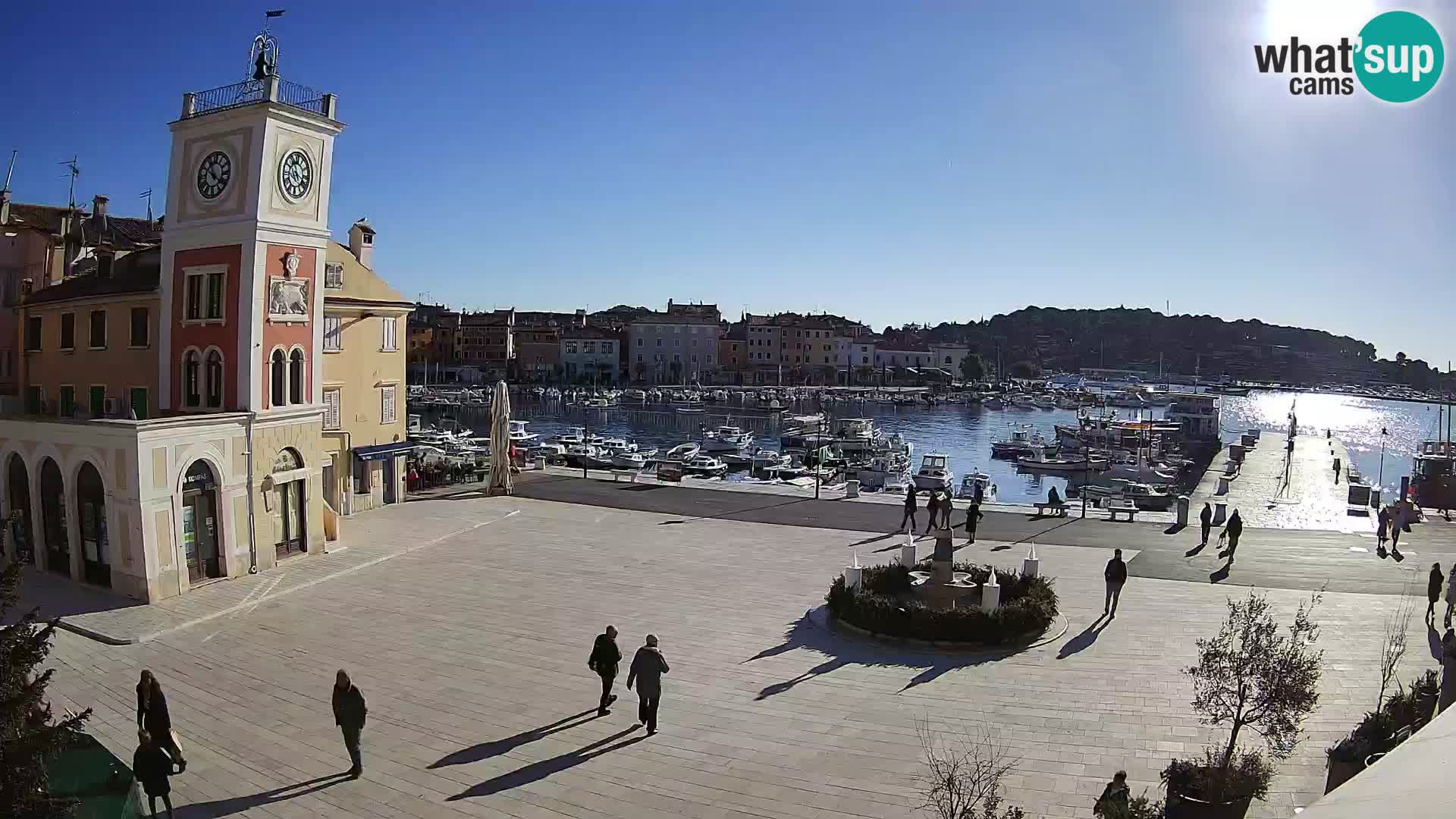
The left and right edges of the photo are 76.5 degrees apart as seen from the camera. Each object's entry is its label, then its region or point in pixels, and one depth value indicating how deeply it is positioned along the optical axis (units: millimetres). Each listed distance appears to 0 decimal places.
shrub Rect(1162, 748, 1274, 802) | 7617
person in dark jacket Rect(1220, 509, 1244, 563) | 19328
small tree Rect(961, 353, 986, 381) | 168625
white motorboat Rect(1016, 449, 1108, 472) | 63250
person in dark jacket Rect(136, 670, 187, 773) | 9273
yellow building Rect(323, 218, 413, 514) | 26344
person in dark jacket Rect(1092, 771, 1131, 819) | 7359
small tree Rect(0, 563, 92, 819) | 6523
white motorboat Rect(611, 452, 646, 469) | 55344
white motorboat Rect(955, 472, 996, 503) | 44406
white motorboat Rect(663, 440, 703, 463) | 57506
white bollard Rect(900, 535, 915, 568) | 16359
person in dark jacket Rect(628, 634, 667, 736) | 10414
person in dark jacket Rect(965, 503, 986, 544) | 21594
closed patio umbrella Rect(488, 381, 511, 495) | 29391
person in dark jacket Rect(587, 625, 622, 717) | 11164
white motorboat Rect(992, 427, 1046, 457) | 69250
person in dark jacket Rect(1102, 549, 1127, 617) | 15094
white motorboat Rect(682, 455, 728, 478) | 52219
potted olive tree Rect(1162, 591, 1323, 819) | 7609
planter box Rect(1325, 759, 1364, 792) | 8242
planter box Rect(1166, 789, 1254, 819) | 7496
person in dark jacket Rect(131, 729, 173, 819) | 8430
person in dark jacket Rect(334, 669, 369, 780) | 9414
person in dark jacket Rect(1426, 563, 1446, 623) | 14797
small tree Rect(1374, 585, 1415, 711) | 9609
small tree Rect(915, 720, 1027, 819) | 6523
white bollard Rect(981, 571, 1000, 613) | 14078
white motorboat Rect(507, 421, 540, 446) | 63953
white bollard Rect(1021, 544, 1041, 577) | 15703
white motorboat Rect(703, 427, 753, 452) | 66812
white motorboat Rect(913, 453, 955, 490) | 48906
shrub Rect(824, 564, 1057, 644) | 13539
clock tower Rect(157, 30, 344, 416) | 19172
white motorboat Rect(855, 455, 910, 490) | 50969
